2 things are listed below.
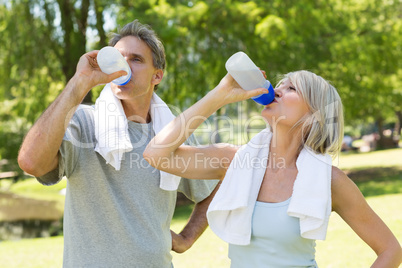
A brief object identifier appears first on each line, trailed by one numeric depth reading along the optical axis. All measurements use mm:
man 2088
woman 2164
